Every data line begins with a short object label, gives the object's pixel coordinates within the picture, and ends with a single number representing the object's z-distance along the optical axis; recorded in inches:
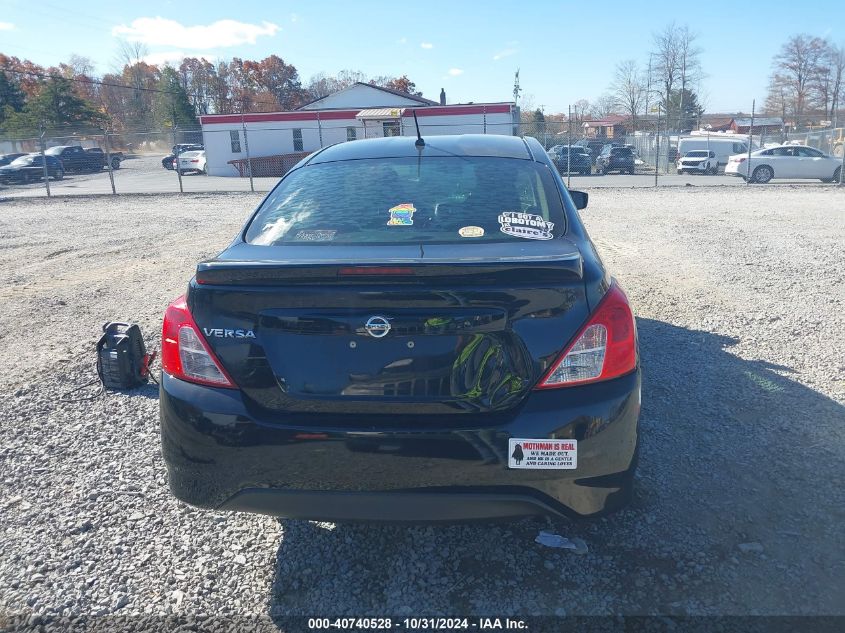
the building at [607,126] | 2181.2
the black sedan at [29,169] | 1293.1
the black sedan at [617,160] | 1245.1
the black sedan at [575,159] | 1232.8
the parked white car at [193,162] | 1573.6
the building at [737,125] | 1972.6
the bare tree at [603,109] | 2610.7
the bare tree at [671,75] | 2512.3
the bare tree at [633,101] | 2512.3
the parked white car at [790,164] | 973.2
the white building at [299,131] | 1423.5
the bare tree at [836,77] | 2601.6
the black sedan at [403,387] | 87.3
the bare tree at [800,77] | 2647.6
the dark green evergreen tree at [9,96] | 2236.1
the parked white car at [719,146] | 1393.9
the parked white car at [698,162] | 1290.6
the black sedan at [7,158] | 1452.5
